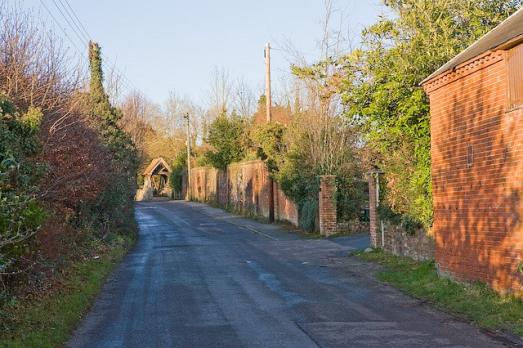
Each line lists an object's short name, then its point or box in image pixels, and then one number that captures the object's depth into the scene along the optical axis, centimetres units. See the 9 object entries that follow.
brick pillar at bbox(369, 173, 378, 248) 2048
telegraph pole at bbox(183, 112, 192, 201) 6988
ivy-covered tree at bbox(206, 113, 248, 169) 5031
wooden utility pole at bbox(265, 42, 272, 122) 3819
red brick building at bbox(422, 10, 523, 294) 1082
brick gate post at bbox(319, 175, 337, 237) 2852
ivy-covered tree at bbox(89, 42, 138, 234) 2461
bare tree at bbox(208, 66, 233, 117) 6954
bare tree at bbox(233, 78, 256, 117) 6053
